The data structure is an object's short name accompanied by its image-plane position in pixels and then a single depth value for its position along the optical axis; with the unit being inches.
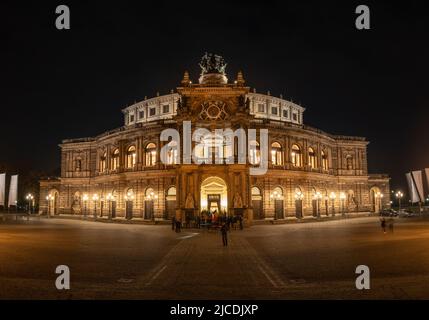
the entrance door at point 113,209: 2403.9
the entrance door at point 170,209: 2063.2
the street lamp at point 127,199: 2282.2
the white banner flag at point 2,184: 2292.1
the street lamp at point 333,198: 2547.5
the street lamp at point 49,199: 2897.4
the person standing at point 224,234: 1016.9
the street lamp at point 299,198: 2217.4
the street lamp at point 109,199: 2409.0
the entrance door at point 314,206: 2354.8
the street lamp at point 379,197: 2910.9
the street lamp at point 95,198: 2569.6
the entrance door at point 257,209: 2022.6
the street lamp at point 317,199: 2373.0
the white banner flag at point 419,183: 2255.2
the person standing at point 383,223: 1271.4
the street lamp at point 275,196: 2082.7
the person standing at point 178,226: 1455.5
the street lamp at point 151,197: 2137.8
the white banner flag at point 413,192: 2313.2
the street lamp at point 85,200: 2674.7
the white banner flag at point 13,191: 2313.0
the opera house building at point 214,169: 1873.8
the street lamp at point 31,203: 3792.6
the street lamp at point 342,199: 2655.8
